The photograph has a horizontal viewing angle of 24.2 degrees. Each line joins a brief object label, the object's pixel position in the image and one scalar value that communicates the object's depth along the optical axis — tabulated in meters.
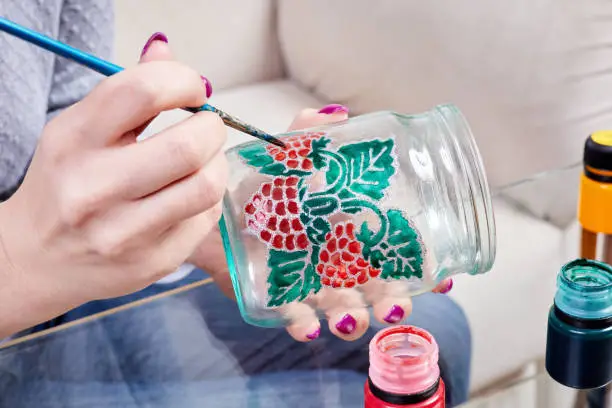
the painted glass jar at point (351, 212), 0.56
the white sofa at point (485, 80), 0.77
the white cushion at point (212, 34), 1.10
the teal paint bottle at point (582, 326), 0.56
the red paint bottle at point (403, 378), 0.54
